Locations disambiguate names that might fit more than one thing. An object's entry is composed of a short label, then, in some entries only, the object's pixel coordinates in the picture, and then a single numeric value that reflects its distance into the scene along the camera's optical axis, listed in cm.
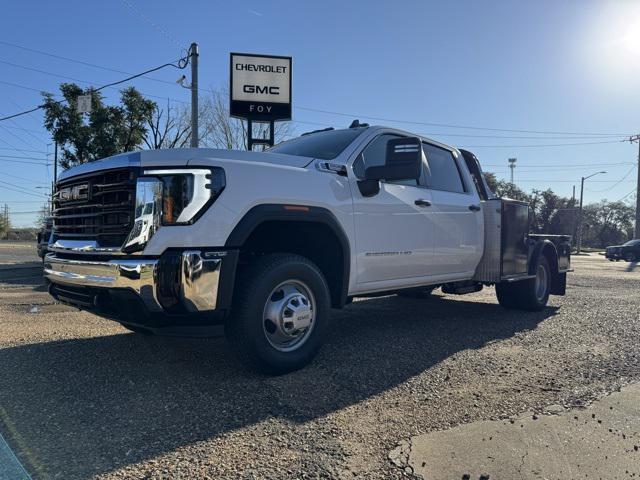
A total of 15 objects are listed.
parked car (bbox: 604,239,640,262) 3450
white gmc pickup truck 329
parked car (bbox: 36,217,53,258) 845
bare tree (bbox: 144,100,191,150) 2402
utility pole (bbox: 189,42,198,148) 1709
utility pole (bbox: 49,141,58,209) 2007
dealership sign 1482
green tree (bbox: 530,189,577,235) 7406
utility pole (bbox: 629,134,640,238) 4655
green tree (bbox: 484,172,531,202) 7125
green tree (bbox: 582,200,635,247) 8625
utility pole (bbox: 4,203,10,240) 7341
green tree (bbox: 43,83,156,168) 1891
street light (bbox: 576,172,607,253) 5631
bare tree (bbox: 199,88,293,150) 2322
